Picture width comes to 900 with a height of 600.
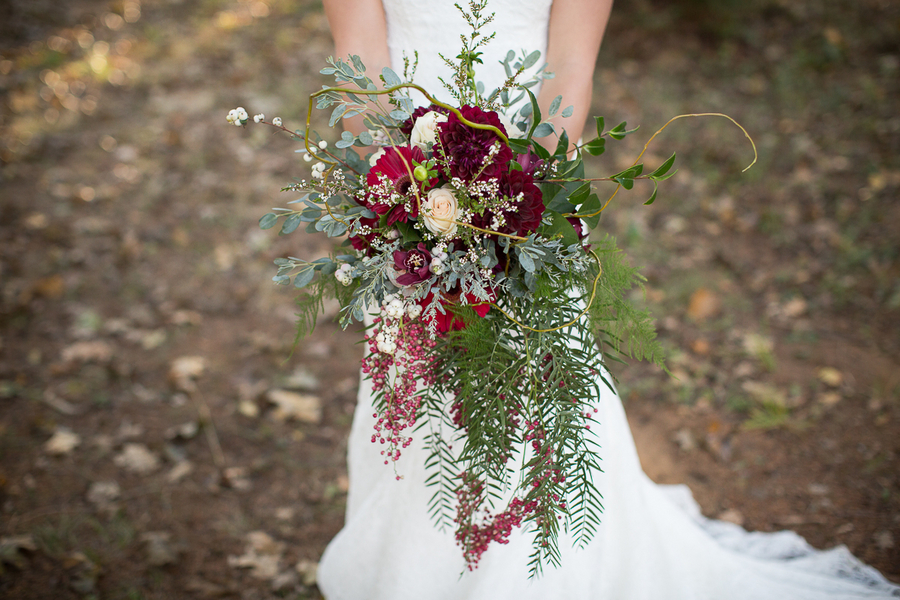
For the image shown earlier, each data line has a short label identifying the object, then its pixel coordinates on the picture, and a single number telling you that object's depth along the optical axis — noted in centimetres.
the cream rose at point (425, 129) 129
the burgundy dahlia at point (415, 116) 136
